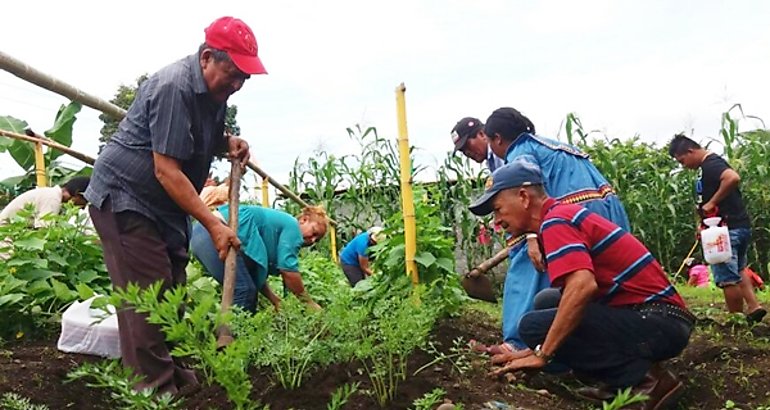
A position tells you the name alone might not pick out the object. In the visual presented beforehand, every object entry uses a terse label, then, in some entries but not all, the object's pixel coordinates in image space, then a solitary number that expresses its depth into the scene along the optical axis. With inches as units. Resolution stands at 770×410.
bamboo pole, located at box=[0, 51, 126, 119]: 127.2
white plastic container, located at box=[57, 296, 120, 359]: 150.4
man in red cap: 124.3
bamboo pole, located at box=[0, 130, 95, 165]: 231.7
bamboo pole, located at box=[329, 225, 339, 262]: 362.6
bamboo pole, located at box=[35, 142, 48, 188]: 236.5
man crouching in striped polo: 118.6
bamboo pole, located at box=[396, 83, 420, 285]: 183.0
